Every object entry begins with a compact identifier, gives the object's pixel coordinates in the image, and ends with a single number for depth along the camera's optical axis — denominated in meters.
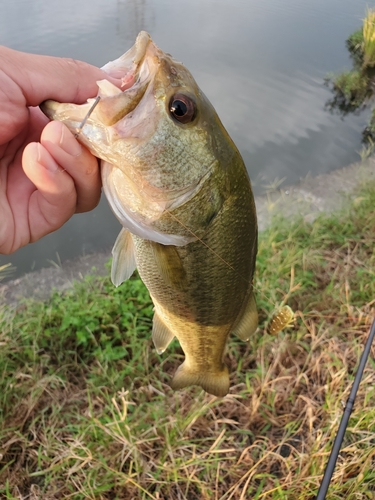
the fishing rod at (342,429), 0.27
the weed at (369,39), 1.56
